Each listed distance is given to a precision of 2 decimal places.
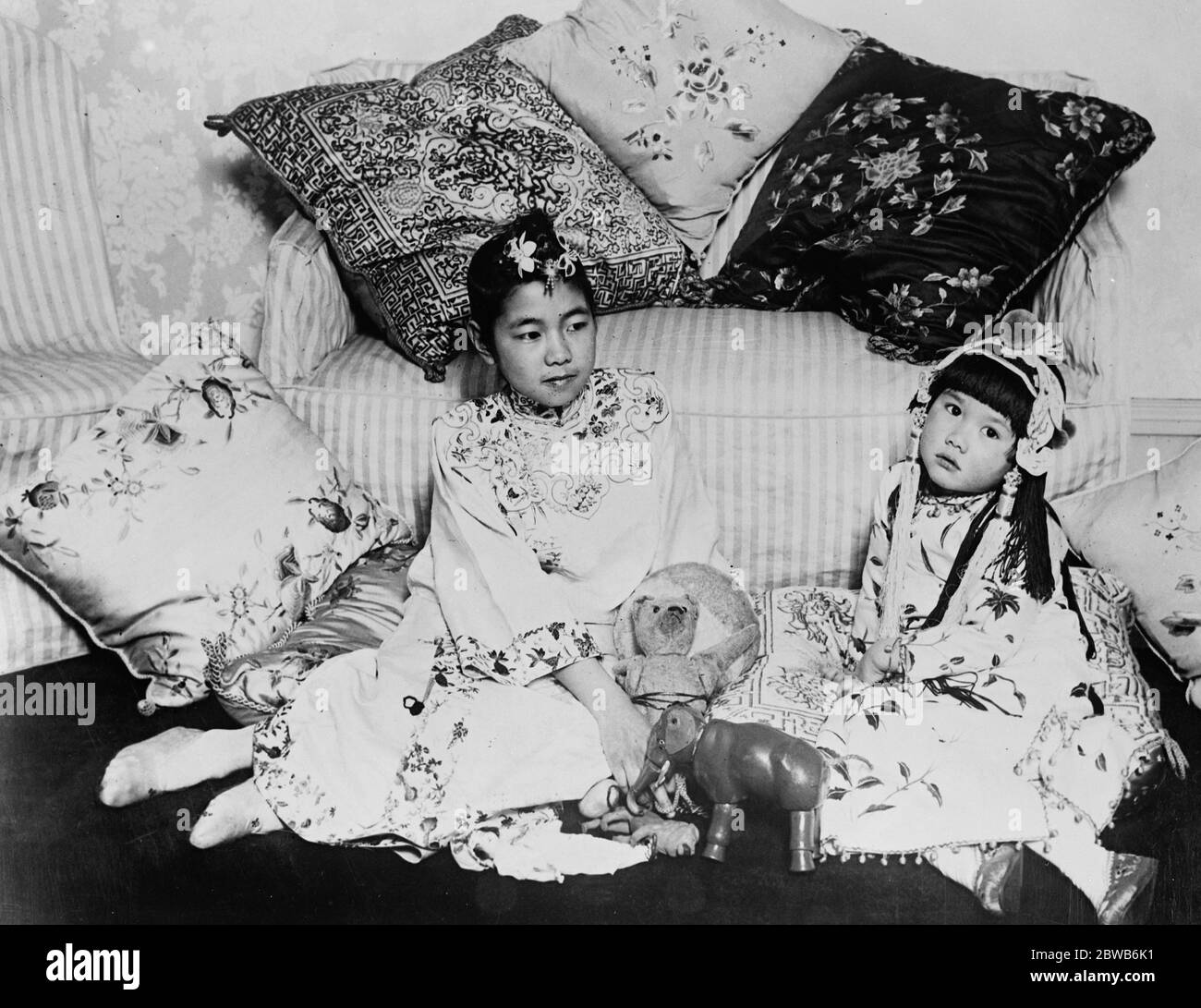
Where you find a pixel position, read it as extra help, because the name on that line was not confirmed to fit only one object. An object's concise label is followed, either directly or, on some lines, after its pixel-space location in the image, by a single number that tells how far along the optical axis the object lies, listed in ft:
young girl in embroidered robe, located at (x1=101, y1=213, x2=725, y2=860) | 5.01
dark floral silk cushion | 6.49
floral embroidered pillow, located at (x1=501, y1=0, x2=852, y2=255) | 7.23
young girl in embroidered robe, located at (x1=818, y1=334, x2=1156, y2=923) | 4.65
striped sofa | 6.39
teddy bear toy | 5.32
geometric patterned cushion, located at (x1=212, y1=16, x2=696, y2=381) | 6.72
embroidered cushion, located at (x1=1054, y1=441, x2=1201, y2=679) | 5.79
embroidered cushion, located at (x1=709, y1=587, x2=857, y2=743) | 5.08
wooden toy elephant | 4.73
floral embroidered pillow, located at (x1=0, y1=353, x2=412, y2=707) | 5.95
